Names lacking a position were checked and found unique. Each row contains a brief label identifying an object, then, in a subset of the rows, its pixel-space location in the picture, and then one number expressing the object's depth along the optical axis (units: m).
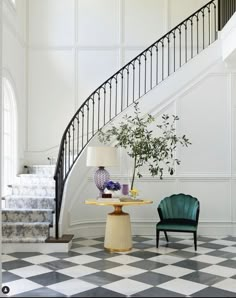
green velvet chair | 5.83
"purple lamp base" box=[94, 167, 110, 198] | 5.97
